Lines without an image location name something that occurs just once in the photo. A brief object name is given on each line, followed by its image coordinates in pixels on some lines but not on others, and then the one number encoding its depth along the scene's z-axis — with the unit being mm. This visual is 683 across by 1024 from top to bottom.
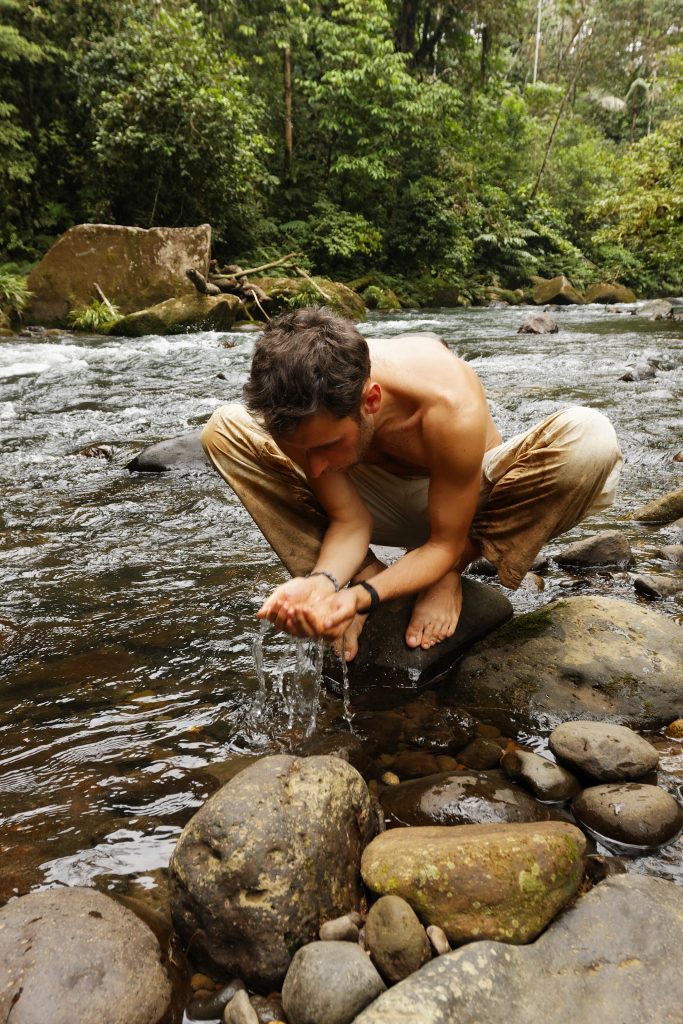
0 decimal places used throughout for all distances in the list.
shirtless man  2043
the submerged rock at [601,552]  3438
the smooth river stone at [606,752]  1937
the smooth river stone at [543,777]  1950
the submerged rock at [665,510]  3959
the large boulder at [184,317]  12148
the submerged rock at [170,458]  5141
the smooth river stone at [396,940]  1428
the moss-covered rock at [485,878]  1502
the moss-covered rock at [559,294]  21266
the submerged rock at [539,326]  13359
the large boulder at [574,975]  1292
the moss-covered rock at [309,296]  14305
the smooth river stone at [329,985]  1338
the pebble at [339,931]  1514
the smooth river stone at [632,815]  1778
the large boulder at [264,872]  1500
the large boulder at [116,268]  12930
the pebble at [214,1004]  1432
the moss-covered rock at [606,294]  23234
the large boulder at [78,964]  1345
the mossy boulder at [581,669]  2301
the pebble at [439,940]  1469
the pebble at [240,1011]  1374
